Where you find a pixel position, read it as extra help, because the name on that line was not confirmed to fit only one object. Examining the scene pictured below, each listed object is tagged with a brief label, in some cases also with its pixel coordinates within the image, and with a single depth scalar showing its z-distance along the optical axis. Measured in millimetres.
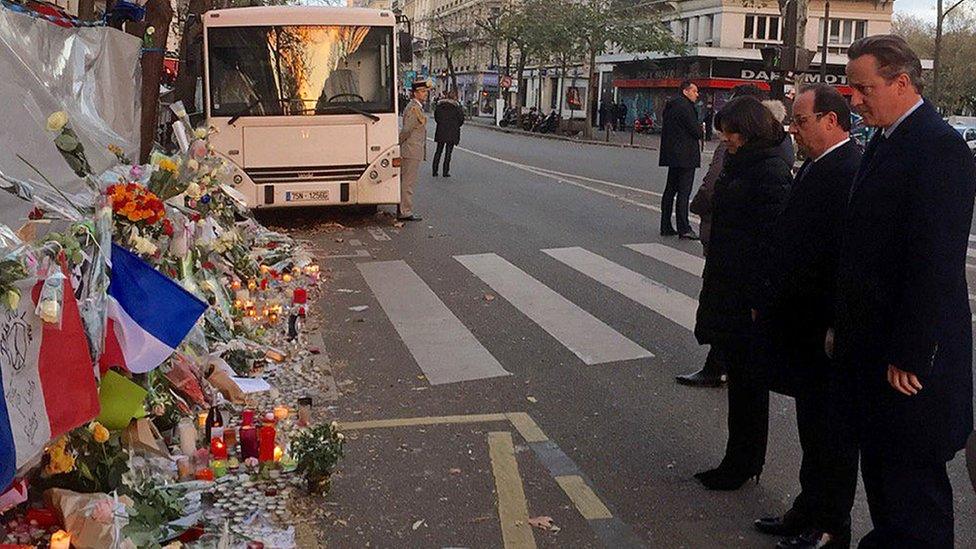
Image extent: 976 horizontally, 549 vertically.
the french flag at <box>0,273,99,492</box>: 3340
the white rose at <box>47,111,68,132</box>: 4887
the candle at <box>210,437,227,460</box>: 4996
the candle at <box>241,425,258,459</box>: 5000
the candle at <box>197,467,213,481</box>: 4723
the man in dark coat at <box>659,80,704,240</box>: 12953
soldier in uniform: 14828
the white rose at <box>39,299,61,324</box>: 3492
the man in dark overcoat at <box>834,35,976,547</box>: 3418
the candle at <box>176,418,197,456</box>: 4875
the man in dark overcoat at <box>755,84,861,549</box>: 4062
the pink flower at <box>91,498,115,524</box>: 3721
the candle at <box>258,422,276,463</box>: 5004
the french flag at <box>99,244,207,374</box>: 4262
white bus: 13609
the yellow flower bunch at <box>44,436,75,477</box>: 3814
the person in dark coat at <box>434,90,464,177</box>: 20859
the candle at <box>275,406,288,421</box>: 5664
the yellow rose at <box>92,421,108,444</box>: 4062
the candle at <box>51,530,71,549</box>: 3541
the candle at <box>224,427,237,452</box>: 5148
